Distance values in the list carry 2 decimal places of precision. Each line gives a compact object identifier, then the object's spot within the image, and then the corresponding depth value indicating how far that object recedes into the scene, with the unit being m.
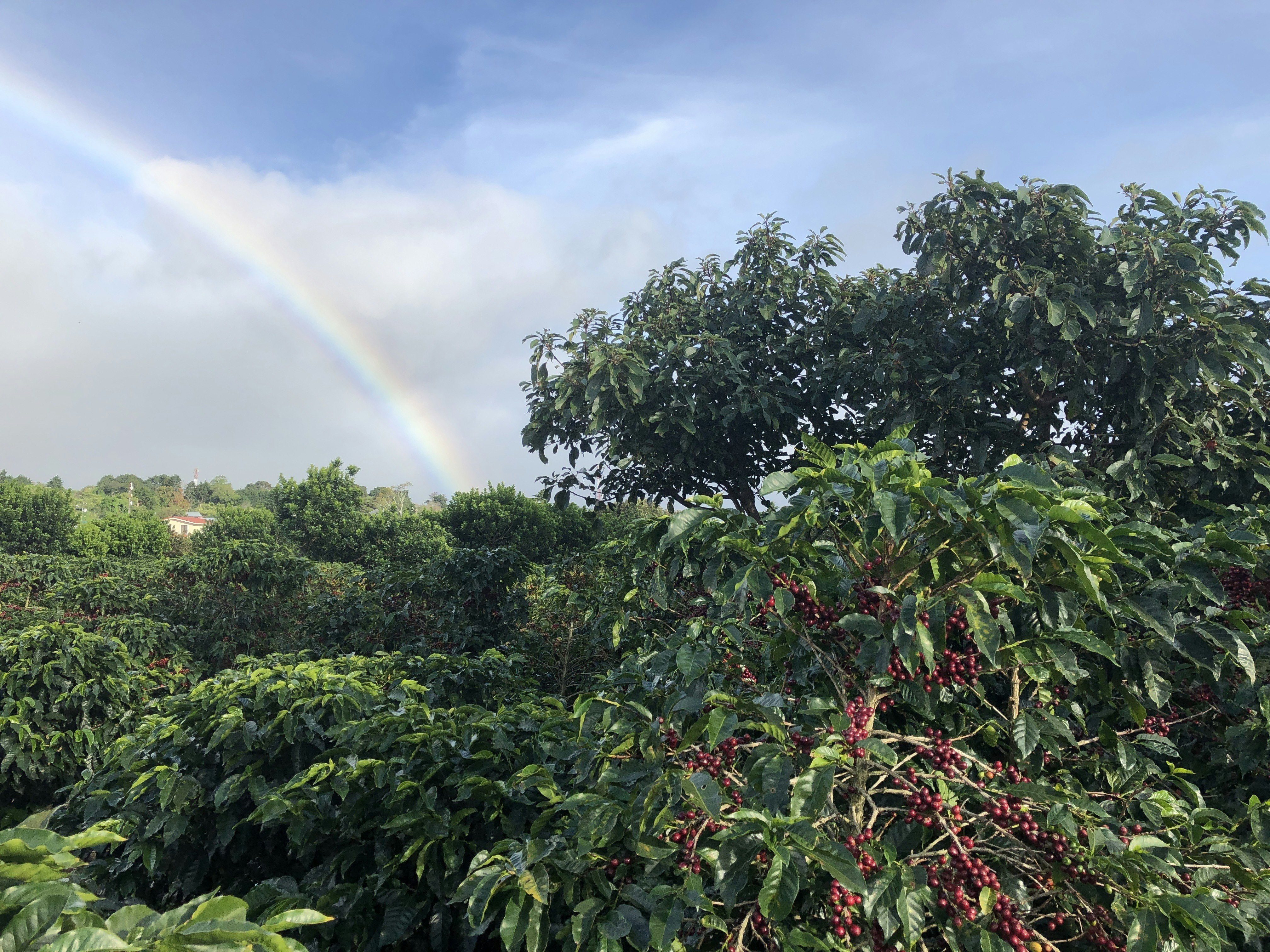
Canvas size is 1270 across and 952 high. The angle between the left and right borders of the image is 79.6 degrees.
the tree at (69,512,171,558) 23.78
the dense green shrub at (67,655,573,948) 2.56
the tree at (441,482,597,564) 18.61
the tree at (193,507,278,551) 24.38
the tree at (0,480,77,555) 22.69
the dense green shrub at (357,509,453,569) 18.84
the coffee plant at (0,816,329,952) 1.08
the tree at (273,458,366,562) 22.22
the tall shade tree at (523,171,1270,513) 5.17
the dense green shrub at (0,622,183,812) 5.41
